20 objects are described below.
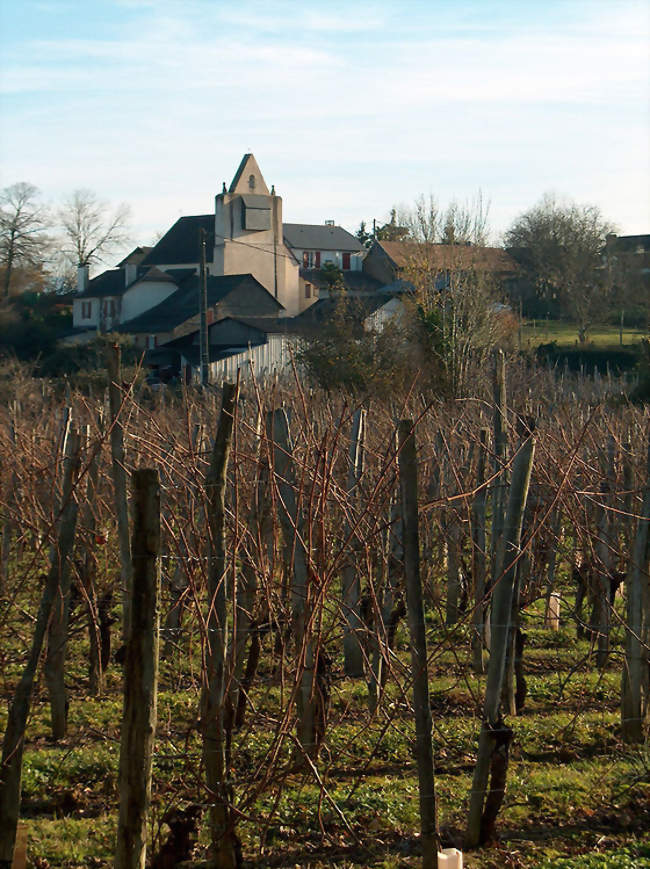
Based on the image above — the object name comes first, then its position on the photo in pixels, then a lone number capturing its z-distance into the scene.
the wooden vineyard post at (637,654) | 12.27
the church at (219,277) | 88.75
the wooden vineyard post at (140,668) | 6.14
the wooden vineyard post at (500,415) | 13.21
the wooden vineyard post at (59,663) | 12.23
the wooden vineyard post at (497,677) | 9.14
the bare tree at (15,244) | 96.94
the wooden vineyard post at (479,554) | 15.07
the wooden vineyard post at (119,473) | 11.12
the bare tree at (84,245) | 119.37
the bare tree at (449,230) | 55.34
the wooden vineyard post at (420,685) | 8.12
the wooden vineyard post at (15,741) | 8.12
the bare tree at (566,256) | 86.62
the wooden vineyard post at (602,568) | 15.58
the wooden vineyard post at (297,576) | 10.58
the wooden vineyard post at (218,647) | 7.93
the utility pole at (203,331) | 40.25
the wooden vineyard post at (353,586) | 15.09
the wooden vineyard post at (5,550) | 18.74
